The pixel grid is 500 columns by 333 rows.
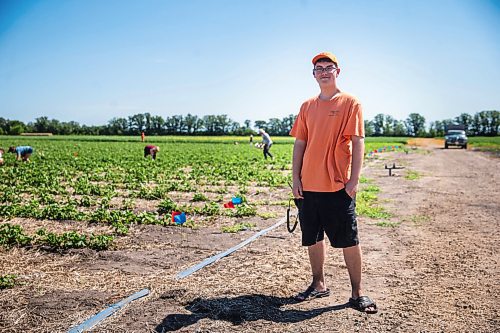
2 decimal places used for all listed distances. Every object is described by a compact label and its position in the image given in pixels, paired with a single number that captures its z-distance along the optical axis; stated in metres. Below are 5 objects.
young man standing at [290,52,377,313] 3.68
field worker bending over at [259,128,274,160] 23.92
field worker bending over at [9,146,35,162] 21.43
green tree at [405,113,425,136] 141.25
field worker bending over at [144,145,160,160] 24.44
